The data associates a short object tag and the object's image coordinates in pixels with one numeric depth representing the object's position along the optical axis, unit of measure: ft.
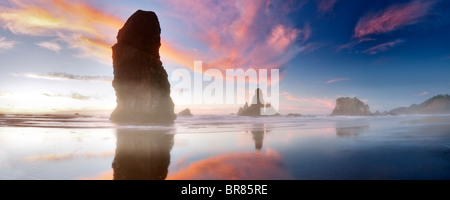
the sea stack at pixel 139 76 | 128.67
